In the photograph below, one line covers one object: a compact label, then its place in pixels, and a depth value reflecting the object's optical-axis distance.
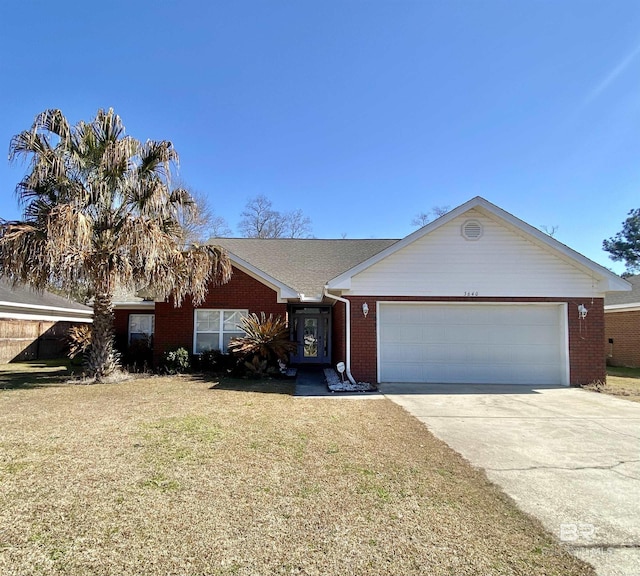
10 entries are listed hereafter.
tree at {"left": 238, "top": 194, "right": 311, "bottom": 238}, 37.00
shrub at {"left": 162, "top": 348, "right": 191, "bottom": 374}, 13.21
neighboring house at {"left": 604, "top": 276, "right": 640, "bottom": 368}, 16.84
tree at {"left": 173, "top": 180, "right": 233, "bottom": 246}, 31.06
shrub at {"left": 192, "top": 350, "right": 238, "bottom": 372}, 13.46
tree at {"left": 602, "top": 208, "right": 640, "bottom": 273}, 33.22
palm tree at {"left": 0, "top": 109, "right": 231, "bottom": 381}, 9.64
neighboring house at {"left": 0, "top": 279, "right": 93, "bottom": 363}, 17.31
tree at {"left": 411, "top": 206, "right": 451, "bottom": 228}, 38.75
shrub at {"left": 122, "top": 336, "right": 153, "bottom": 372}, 14.60
